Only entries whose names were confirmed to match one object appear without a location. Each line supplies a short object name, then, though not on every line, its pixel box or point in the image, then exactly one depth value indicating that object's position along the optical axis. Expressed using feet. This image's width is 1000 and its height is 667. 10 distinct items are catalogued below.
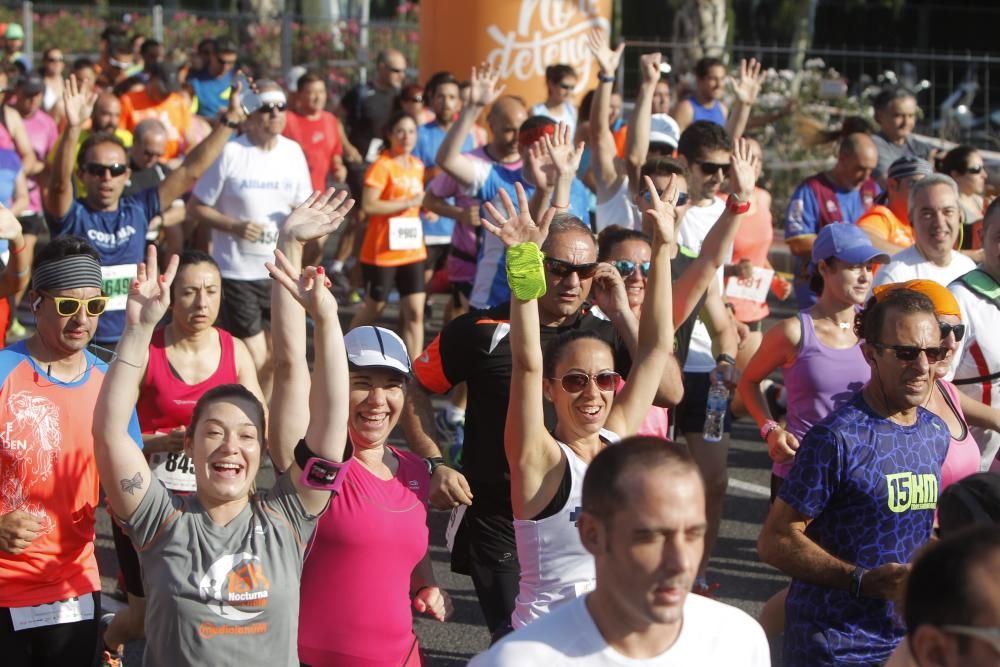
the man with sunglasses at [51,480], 28.50
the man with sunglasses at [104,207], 47.03
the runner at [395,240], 65.98
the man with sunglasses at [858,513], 25.71
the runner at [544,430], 24.66
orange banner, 91.56
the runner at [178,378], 34.53
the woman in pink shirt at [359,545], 26.00
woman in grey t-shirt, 23.99
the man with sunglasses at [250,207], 56.54
